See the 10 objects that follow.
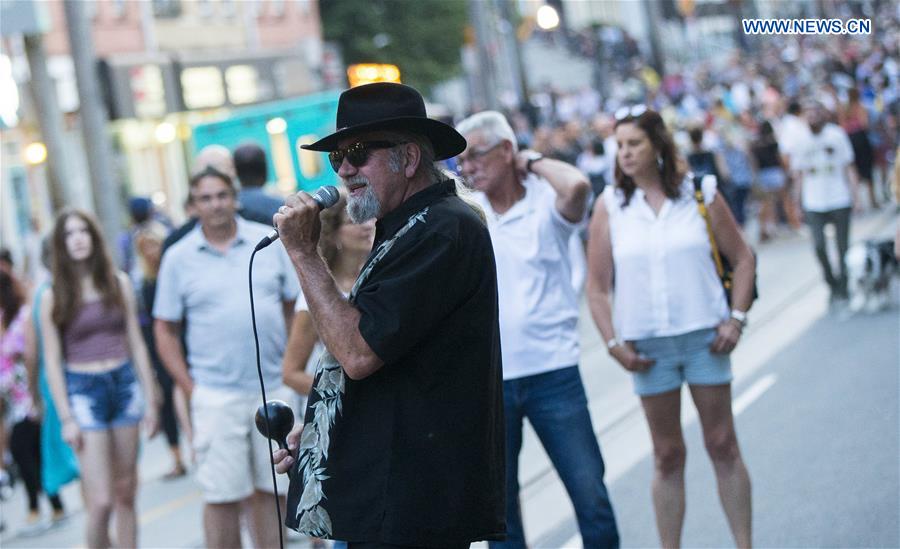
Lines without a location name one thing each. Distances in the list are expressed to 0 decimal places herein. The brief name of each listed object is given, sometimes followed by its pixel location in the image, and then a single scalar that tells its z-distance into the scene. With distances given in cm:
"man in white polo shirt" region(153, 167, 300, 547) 1156
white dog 2316
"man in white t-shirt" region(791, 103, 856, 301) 2446
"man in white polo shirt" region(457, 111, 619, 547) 1025
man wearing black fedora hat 662
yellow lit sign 4313
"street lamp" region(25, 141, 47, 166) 5312
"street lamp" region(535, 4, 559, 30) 6109
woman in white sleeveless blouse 1056
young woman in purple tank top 1316
